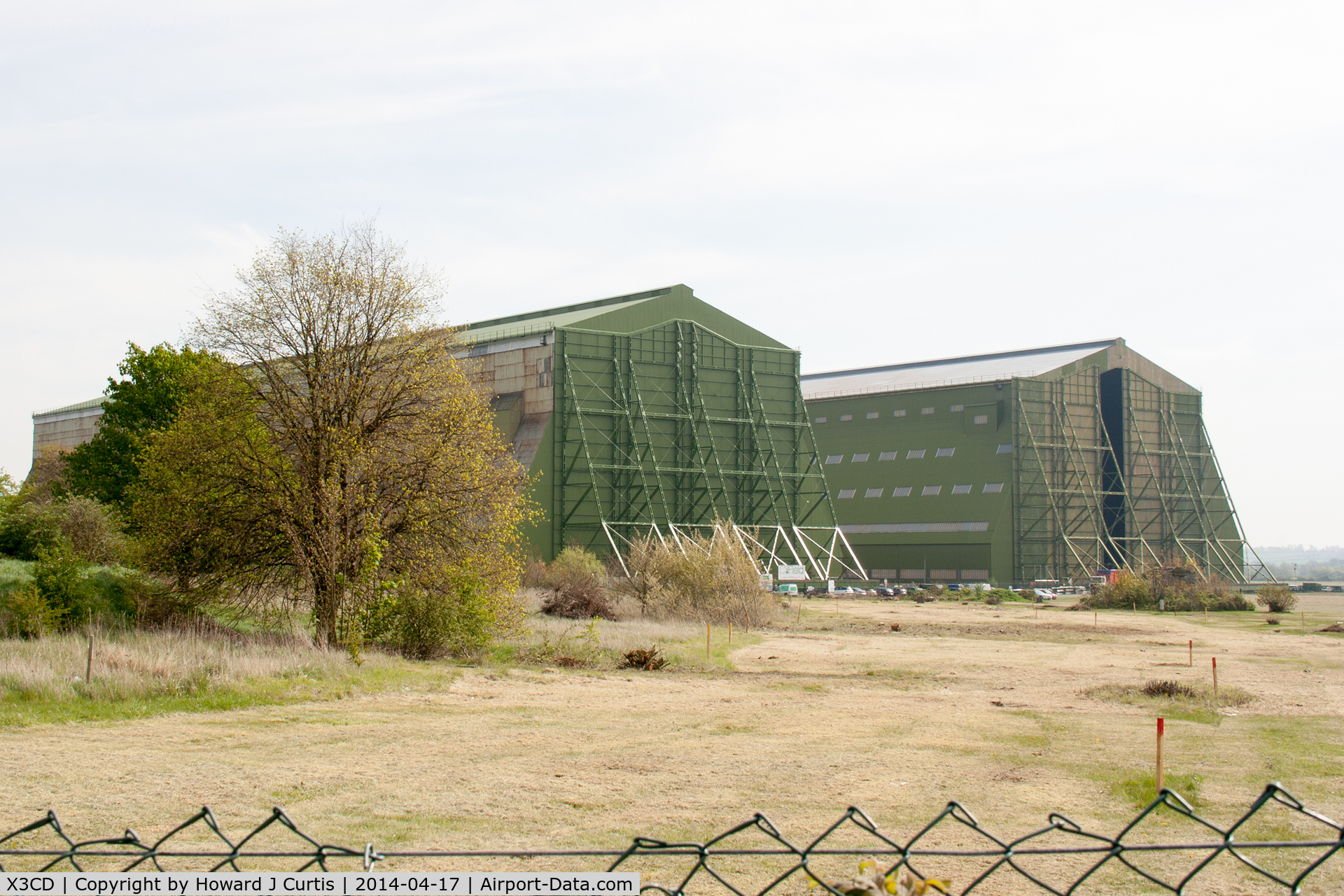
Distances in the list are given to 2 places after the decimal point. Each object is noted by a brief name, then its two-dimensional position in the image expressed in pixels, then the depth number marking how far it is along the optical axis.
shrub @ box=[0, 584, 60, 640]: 25.58
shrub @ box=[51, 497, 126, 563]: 38.78
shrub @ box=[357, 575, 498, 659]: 28.31
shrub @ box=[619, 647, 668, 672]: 27.75
